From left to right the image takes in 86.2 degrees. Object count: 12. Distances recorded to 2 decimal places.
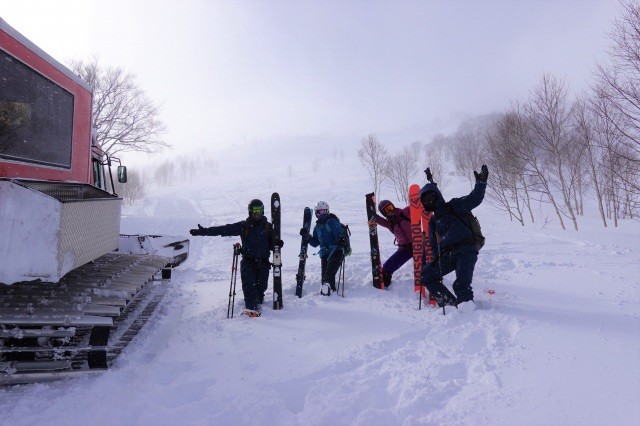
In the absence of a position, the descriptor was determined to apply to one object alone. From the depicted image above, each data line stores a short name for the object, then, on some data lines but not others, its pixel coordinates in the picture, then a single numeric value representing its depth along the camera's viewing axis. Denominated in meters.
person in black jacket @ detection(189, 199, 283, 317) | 5.45
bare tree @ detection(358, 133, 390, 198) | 36.72
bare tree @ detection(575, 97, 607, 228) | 20.59
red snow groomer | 2.78
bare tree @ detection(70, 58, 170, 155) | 22.41
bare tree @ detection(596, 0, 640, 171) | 11.20
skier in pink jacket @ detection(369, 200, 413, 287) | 6.57
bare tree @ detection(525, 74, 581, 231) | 19.19
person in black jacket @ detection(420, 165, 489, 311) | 4.58
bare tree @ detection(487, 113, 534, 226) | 21.25
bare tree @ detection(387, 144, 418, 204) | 44.17
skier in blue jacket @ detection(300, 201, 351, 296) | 6.26
